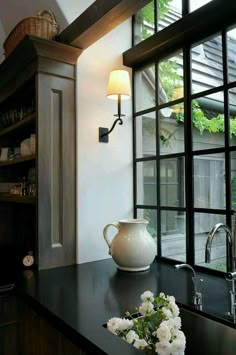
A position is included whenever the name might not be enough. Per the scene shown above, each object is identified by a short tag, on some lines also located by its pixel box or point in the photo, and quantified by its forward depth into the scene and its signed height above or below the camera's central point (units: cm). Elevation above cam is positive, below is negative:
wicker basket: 185 +99
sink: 107 -57
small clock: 190 -47
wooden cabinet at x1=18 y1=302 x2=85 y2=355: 116 -65
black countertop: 106 -51
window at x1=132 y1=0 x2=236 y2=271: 163 +34
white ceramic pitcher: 172 -35
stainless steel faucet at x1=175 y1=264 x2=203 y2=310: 126 -48
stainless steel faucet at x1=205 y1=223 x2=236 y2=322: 116 -34
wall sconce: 184 +61
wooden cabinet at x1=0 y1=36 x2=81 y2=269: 184 +28
